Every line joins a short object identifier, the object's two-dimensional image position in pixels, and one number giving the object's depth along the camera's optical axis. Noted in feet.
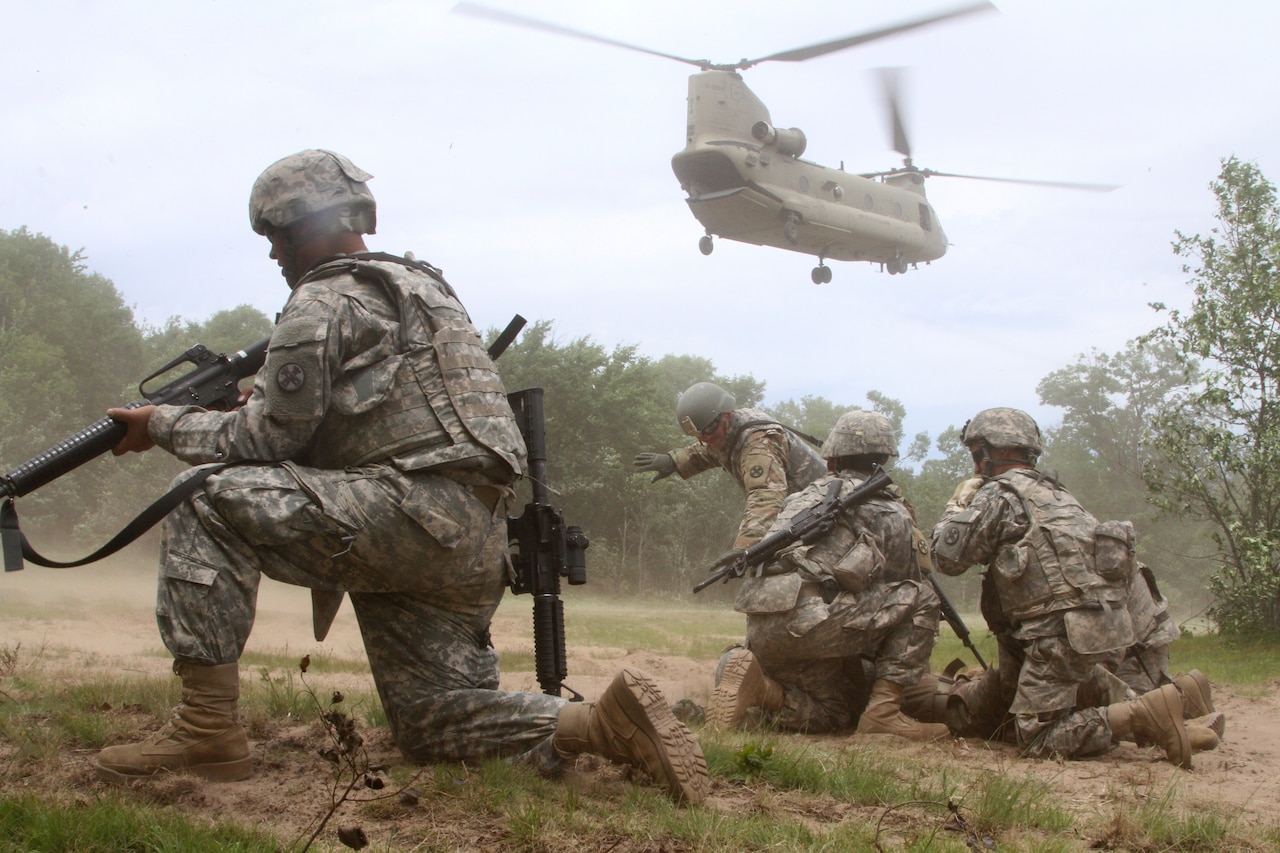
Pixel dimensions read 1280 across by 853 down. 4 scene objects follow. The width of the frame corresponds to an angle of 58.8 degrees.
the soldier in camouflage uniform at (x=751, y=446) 25.37
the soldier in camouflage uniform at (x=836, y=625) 19.17
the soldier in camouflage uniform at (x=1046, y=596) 17.06
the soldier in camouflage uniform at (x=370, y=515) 11.50
